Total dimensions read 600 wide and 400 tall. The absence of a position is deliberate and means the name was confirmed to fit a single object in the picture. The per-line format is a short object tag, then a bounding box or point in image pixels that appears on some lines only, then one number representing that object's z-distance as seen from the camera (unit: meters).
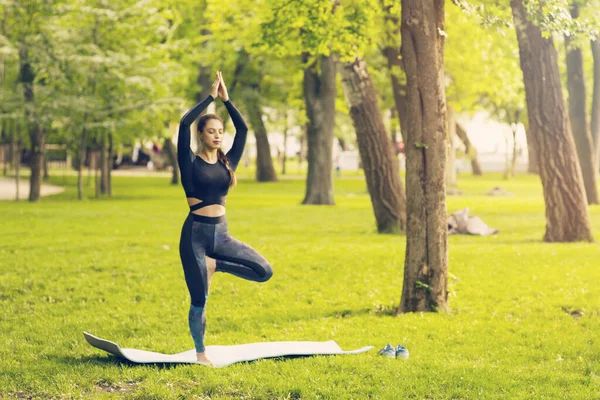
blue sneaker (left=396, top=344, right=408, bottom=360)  8.80
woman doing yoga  7.71
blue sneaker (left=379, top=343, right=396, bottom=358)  8.82
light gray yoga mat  8.29
